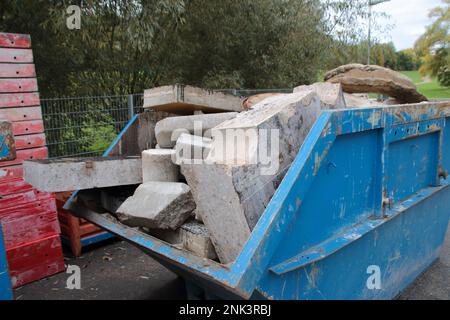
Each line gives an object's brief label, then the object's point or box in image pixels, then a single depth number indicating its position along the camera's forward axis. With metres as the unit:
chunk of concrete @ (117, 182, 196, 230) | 2.19
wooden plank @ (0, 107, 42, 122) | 3.47
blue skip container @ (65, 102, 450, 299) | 1.75
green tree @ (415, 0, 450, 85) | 24.50
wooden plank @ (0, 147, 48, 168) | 3.53
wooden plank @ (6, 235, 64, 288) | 3.63
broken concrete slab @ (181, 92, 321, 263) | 1.88
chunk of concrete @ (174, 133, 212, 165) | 2.41
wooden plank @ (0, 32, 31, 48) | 3.41
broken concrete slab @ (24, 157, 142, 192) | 2.51
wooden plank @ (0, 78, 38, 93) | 3.45
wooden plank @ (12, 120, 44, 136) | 3.55
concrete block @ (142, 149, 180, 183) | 2.59
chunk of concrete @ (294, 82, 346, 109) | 2.70
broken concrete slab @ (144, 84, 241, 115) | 3.20
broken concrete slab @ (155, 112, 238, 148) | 2.91
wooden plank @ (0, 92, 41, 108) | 3.45
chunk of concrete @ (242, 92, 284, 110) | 3.49
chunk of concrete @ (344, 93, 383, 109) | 3.31
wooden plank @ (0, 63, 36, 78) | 3.44
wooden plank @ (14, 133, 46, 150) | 3.57
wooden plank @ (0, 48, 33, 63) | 3.42
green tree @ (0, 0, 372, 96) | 5.64
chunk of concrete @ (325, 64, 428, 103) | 3.64
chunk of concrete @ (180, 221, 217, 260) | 2.03
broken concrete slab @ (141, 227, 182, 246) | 2.24
